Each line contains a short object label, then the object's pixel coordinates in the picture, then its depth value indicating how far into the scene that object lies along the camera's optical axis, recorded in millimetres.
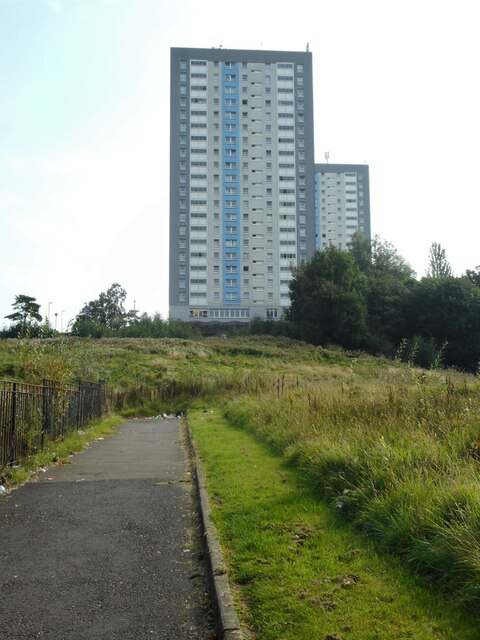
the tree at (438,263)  93312
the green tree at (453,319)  69938
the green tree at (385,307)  71688
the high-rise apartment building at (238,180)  103375
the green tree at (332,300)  69562
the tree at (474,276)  82312
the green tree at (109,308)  107875
